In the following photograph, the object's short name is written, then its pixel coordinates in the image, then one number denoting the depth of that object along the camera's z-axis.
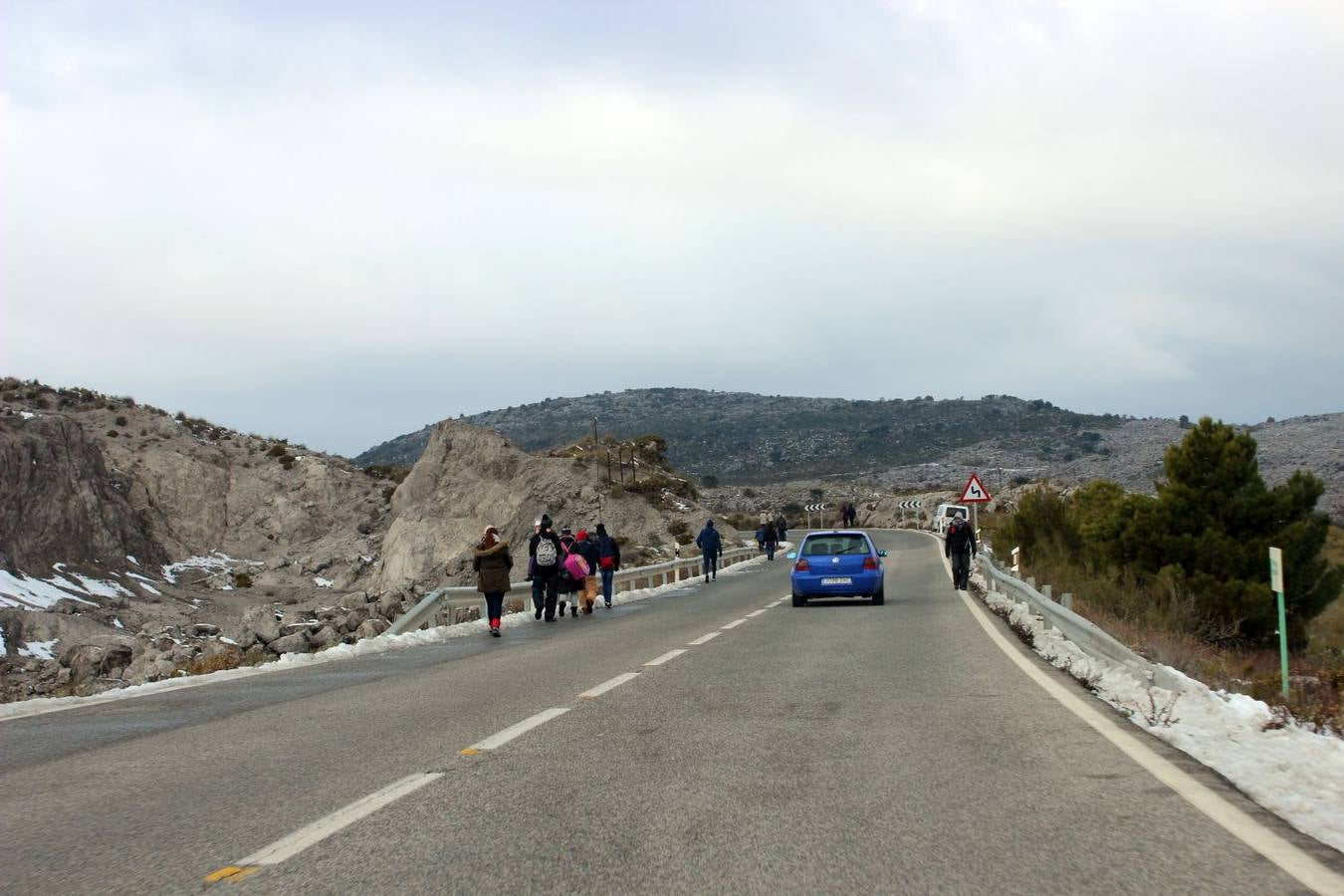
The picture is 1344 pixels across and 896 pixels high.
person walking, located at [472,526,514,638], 19.92
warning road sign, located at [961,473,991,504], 35.17
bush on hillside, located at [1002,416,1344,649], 26.58
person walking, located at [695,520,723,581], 37.81
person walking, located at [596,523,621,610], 26.47
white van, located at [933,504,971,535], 67.66
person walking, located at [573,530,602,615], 24.80
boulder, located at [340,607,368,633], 25.56
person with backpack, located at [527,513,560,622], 22.88
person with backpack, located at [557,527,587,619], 24.23
